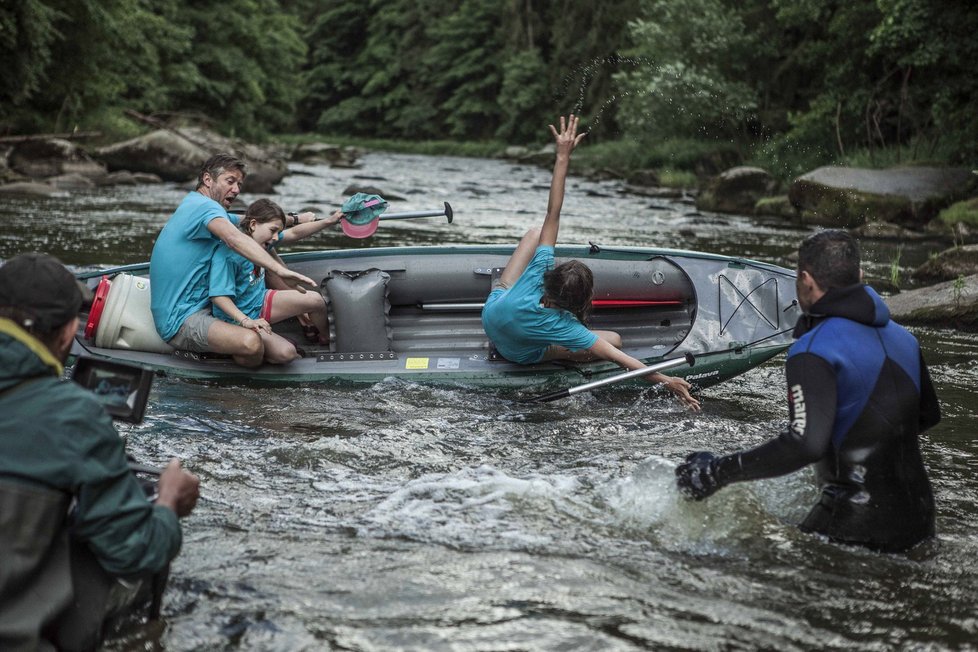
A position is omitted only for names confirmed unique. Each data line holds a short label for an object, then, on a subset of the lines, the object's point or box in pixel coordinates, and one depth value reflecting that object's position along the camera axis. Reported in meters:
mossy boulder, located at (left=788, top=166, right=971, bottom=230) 16.39
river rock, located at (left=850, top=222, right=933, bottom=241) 15.36
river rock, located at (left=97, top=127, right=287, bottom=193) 21.23
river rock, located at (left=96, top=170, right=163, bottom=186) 20.02
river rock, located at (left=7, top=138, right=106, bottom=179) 19.81
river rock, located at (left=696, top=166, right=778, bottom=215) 19.62
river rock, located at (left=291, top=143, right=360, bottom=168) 32.02
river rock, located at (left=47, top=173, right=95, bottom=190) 18.90
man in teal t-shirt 5.96
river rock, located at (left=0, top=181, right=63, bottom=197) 17.31
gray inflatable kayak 6.30
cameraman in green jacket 2.48
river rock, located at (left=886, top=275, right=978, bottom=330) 8.75
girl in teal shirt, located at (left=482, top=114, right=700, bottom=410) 5.61
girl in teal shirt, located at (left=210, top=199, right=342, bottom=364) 6.09
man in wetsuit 3.40
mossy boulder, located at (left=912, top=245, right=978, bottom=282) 10.85
